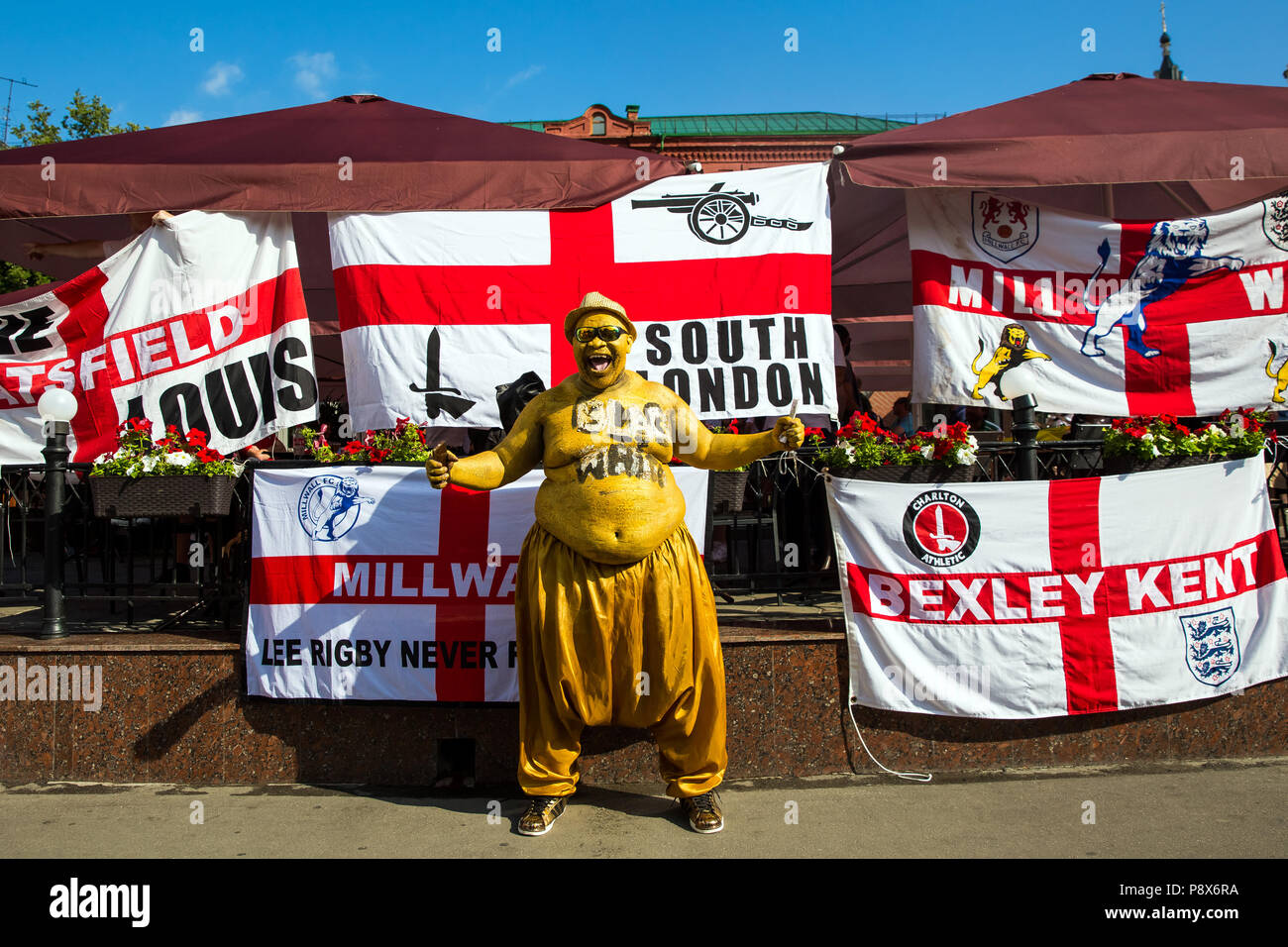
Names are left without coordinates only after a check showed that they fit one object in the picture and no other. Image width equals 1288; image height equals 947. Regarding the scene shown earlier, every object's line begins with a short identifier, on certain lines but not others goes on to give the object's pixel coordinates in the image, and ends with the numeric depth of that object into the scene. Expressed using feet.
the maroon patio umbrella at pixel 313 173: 17.42
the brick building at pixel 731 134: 86.22
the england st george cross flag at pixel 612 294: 17.92
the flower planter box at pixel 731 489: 16.49
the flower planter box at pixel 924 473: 15.60
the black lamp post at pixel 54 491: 15.89
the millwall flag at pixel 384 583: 14.89
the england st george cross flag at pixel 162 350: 17.87
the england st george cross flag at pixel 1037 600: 14.88
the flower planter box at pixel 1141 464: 15.99
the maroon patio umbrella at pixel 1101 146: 17.07
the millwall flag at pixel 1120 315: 18.04
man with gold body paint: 12.54
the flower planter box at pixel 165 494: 15.65
